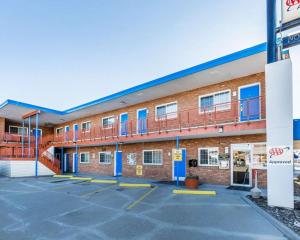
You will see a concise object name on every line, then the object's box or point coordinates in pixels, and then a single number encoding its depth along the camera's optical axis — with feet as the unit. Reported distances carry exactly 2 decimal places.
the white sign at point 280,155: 22.94
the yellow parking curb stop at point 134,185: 39.33
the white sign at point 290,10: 24.59
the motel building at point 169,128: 33.36
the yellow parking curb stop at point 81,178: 49.67
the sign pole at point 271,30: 26.07
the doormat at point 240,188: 32.86
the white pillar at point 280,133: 22.90
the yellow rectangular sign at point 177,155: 36.14
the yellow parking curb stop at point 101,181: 45.61
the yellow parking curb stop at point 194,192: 30.62
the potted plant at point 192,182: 34.81
